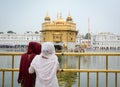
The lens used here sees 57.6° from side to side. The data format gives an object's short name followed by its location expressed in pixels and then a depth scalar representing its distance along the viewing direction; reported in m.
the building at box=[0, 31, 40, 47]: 41.85
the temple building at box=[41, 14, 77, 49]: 26.60
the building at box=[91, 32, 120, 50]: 44.66
